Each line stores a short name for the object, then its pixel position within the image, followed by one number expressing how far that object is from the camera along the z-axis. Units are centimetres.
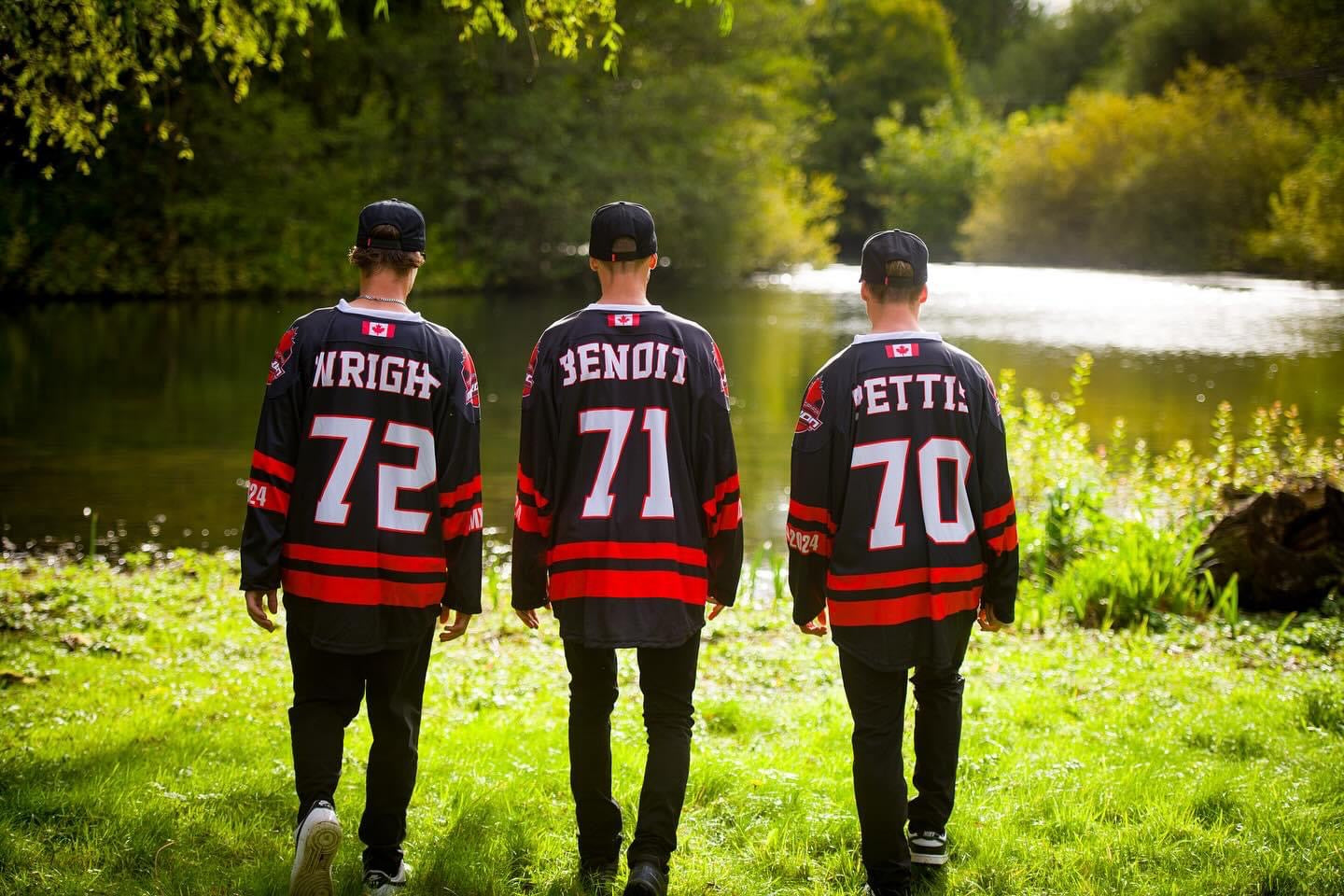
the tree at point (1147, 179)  3903
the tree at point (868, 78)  6831
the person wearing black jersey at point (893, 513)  336
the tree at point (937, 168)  5744
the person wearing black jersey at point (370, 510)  332
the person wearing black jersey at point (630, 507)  332
